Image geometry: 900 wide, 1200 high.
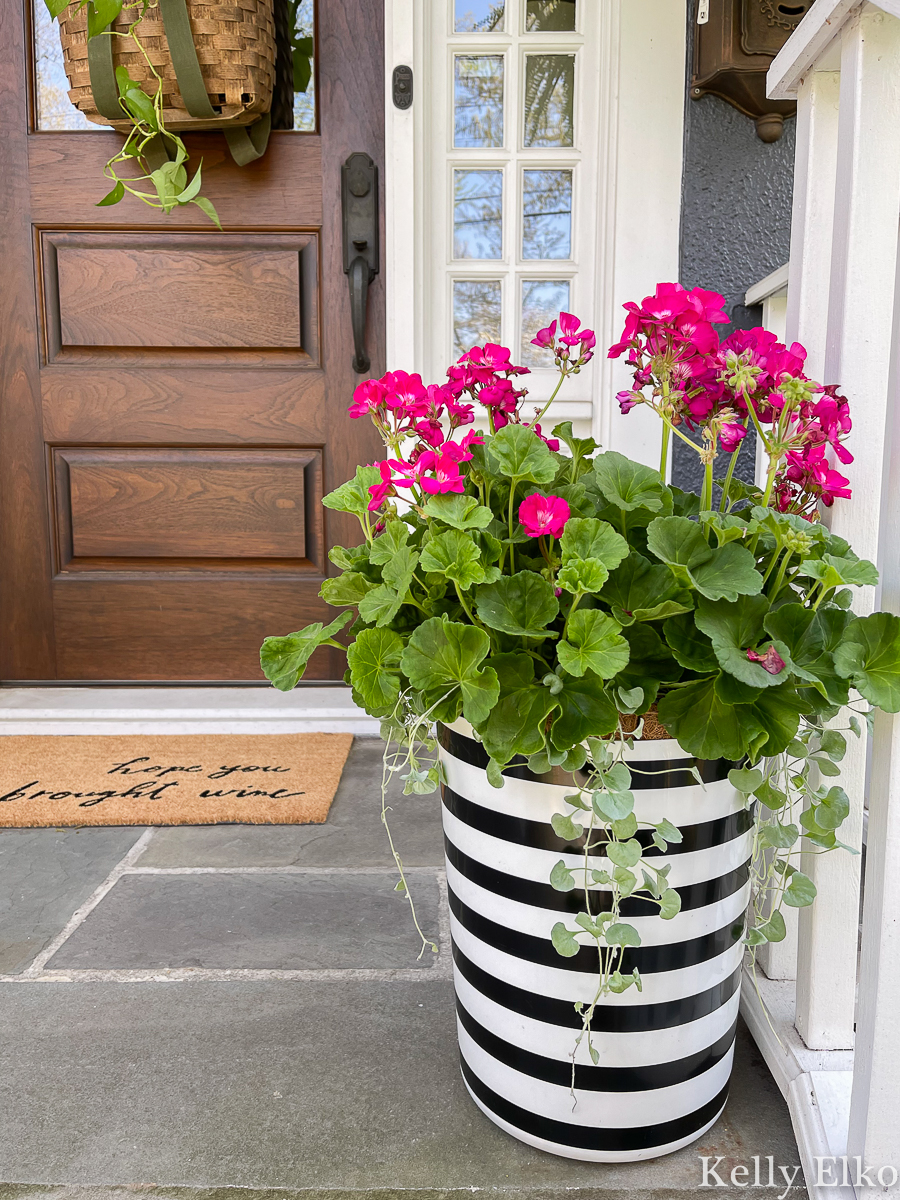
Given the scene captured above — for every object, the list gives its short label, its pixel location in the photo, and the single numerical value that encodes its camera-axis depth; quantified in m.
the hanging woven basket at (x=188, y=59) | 1.66
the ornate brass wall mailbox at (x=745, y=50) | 1.71
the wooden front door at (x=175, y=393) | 1.95
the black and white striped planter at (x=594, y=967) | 0.71
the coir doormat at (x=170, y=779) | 1.51
